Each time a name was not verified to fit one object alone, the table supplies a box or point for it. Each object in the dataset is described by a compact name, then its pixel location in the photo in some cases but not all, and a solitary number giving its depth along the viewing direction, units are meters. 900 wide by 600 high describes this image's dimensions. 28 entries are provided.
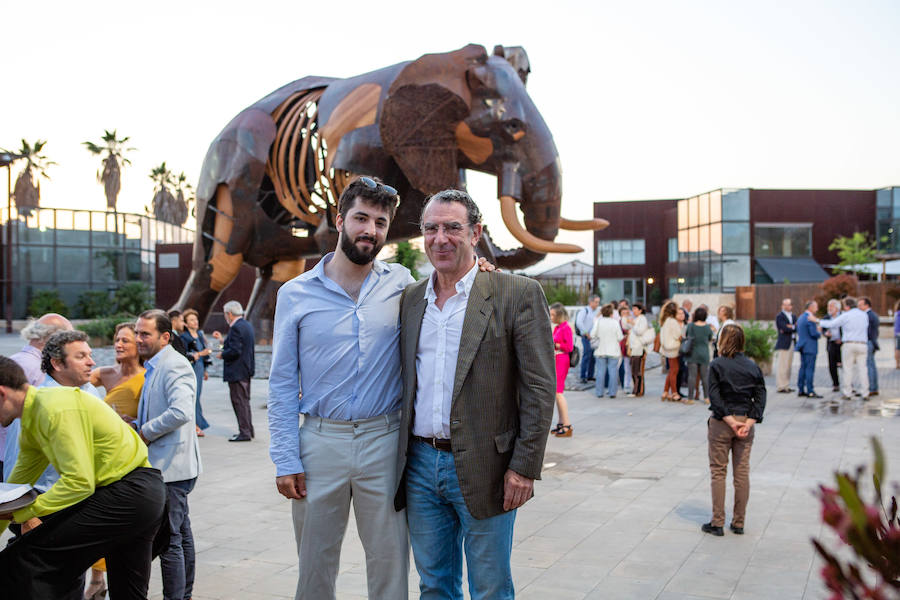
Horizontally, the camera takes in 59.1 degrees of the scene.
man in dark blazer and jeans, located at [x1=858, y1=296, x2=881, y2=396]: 11.77
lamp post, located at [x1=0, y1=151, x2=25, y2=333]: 30.53
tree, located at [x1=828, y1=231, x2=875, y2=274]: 39.25
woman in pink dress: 8.66
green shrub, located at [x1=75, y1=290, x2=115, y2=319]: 35.06
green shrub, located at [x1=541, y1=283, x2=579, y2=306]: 22.32
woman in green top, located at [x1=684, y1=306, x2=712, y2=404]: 11.23
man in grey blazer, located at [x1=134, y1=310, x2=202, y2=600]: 3.74
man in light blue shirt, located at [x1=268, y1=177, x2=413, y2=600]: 2.86
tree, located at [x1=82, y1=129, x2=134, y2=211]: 51.31
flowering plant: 0.96
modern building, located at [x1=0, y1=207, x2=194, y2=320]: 37.00
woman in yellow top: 4.07
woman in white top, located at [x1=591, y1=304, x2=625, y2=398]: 11.80
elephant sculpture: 9.93
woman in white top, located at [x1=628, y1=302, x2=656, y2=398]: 12.23
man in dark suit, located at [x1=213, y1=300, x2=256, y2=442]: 8.41
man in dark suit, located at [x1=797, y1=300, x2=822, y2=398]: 11.88
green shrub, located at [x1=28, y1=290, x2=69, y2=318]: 32.47
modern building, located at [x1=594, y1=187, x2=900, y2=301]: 41.22
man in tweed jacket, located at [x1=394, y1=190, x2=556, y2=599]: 2.75
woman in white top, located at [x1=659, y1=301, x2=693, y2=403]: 11.74
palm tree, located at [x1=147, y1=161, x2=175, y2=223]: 59.97
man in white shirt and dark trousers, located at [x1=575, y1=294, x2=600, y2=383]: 13.66
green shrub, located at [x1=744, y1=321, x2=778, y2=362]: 14.28
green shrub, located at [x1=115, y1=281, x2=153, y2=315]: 33.34
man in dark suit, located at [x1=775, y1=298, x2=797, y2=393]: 12.20
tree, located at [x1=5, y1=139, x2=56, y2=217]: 47.75
